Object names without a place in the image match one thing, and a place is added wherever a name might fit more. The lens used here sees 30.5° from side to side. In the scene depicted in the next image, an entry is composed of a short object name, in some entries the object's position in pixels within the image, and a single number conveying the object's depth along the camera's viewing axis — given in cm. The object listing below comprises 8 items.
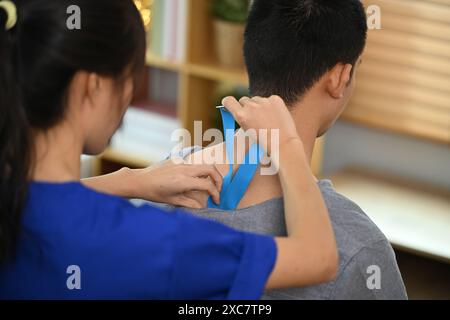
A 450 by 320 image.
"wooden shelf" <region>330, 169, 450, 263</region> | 254
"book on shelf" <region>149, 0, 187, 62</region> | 319
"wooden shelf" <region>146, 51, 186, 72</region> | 328
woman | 114
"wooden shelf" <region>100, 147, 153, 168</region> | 347
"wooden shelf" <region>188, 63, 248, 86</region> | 313
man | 144
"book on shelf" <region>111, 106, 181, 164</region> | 341
